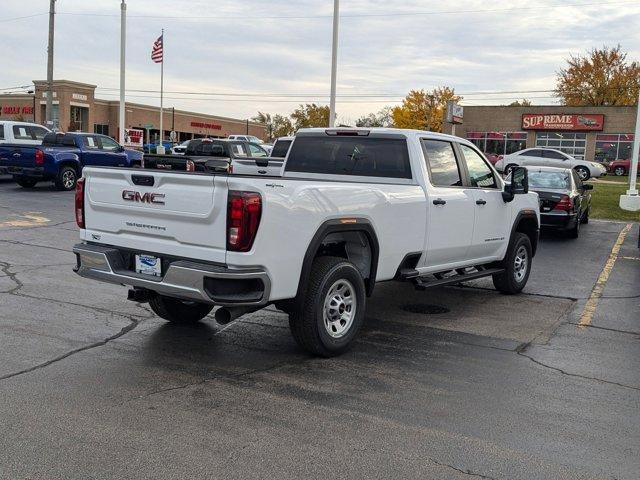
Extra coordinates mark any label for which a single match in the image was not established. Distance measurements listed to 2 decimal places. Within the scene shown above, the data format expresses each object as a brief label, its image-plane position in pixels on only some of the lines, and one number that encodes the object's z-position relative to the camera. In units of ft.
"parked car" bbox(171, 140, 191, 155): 134.39
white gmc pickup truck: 16.47
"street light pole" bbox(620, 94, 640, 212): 68.03
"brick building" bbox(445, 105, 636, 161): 175.11
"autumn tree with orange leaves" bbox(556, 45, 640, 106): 221.66
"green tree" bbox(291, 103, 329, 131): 312.09
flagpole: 190.08
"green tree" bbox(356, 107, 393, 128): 339.77
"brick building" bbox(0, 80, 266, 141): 216.33
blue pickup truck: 66.95
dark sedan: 47.83
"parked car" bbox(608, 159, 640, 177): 159.56
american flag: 120.16
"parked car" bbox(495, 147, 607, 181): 117.50
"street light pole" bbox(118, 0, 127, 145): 96.56
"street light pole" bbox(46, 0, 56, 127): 109.91
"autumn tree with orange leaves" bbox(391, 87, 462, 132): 237.04
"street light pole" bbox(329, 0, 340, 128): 81.10
